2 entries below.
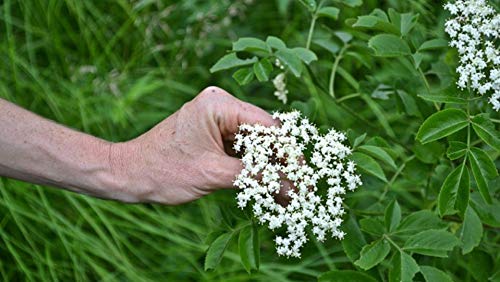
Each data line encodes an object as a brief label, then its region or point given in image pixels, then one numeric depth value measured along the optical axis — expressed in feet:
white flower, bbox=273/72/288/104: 5.65
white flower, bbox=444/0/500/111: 4.14
